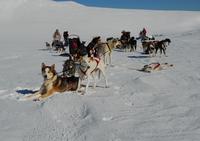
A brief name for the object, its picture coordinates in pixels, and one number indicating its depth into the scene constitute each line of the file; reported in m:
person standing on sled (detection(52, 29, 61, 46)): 13.26
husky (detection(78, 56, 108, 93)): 5.64
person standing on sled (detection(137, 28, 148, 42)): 14.67
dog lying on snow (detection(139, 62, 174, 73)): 7.70
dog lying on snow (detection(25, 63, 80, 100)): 5.41
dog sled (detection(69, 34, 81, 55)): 7.55
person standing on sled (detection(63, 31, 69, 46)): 13.29
